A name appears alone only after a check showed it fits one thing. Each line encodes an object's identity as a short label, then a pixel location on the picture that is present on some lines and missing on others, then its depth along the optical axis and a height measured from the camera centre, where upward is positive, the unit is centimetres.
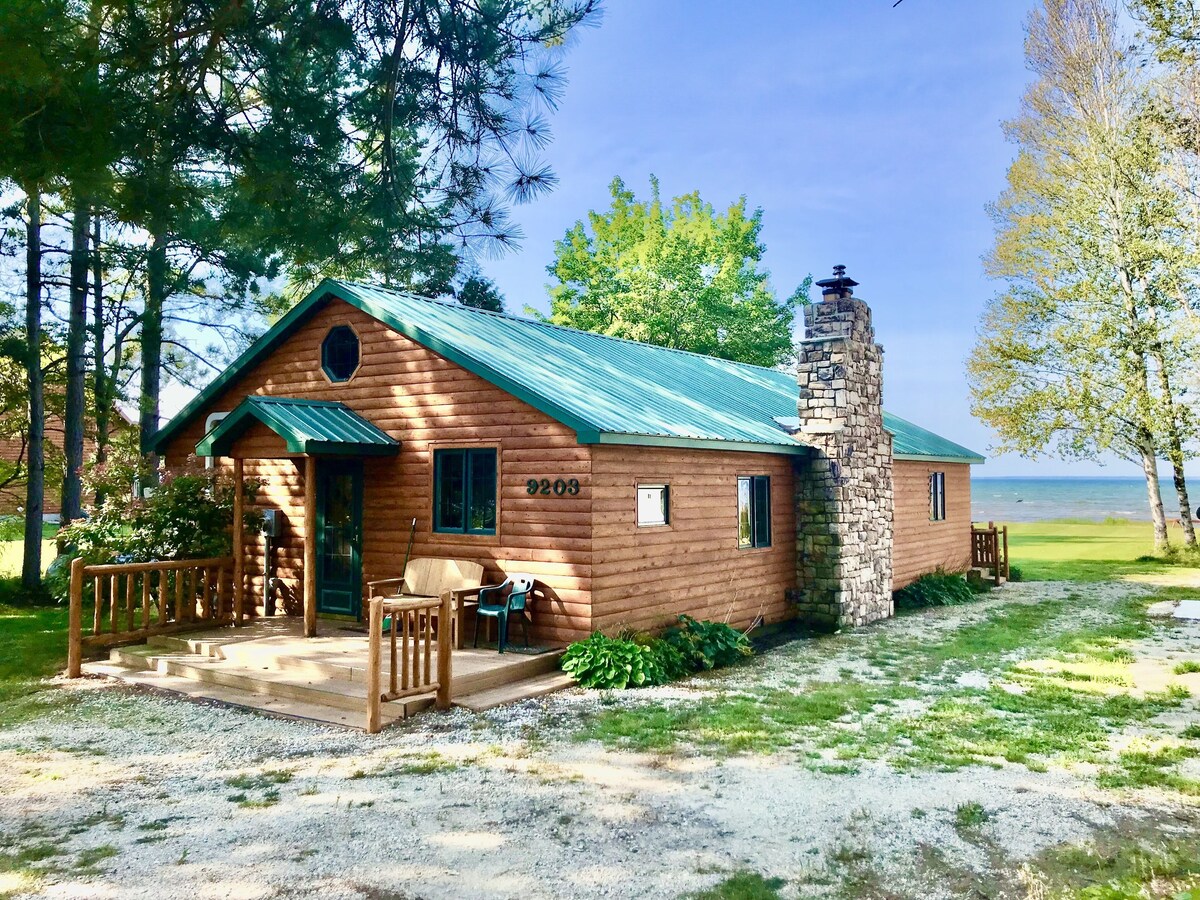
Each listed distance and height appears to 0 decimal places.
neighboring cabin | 1617 +96
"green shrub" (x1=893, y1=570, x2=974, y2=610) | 1598 -159
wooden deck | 816 -162
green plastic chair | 948 -99
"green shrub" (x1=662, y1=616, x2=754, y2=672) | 999 -156
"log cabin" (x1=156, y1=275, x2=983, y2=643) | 973 +64
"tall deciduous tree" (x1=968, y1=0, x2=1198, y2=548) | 2227 +600
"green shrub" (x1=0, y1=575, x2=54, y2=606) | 1441 -127
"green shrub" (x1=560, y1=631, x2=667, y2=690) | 894 -157
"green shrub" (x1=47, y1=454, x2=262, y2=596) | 1130 -7
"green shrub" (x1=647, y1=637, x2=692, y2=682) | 949 -164
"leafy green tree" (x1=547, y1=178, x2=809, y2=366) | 2964 +824
